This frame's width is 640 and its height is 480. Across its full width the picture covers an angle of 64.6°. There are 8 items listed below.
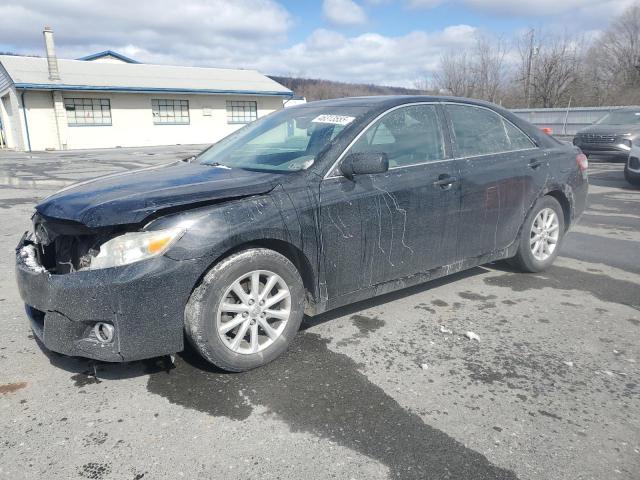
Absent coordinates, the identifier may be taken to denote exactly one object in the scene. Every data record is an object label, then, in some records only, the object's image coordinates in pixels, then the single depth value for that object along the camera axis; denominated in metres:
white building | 25.78
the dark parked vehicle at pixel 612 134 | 14.02
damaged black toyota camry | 2.77
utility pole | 42.31
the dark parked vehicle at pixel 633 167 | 10.62
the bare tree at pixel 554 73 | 41.41
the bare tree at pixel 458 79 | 45.53
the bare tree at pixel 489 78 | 44.56
